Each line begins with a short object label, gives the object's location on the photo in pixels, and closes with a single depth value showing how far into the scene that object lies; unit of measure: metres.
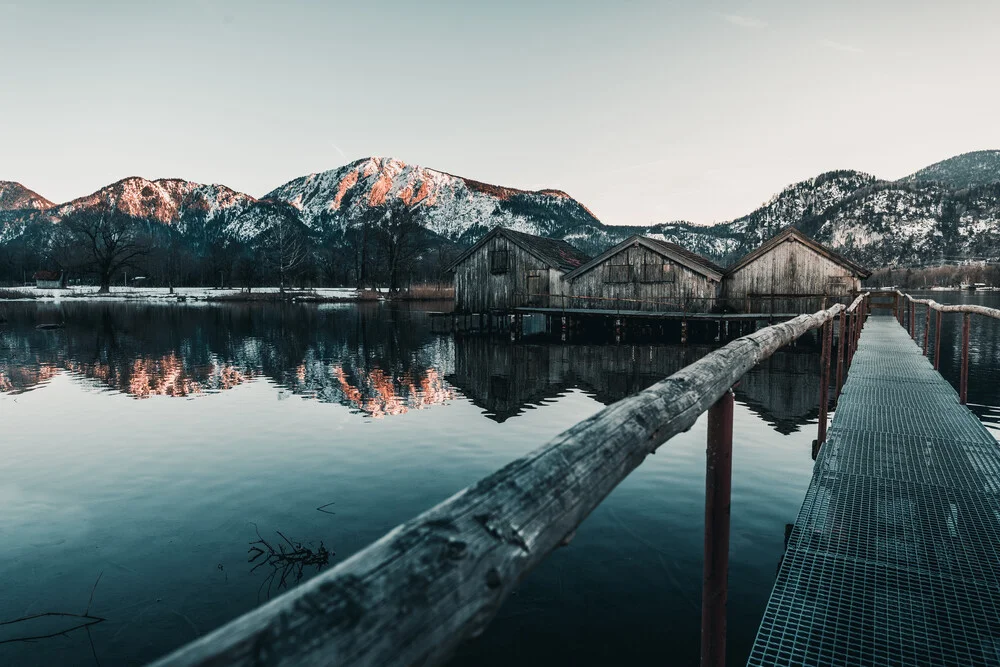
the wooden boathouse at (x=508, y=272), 37.53
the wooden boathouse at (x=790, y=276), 29.88
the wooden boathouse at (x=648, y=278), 32.56
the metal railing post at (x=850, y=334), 13.32
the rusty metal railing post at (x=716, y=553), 2.66
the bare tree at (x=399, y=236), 72.94
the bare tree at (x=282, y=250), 77.62
